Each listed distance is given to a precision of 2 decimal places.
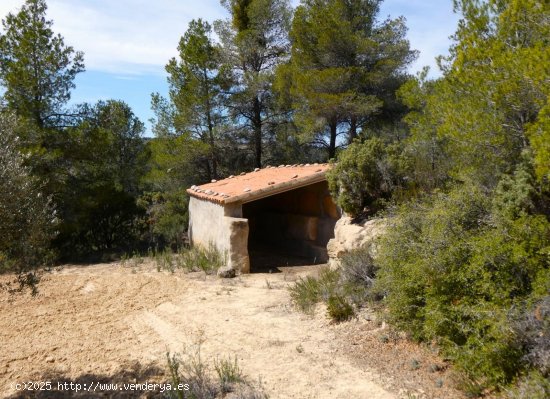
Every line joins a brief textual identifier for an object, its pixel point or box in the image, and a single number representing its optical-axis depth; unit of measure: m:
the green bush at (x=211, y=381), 5.32
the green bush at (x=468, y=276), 4.86
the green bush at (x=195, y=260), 12.33
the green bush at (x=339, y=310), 7.39
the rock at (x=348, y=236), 10.02
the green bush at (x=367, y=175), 10.83
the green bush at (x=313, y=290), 8.30
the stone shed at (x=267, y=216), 12.38
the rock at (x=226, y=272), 11.58
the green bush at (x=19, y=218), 5.65
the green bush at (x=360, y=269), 7.97
